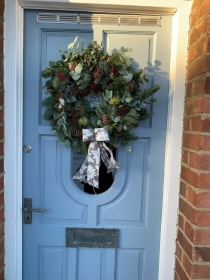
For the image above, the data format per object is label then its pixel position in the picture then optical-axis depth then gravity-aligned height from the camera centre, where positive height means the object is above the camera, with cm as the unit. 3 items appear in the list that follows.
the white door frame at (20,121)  151 +2
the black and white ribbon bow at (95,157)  148 -22
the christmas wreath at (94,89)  143 +19
